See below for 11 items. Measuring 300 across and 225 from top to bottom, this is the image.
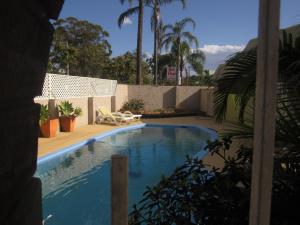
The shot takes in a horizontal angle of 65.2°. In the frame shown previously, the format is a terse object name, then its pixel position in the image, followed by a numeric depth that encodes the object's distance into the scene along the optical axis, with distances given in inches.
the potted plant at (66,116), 336.8
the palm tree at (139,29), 564.6
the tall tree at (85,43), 815.8
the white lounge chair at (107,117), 429.7
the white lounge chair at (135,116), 466.1
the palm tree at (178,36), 718.8
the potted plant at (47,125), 292.8
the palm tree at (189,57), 746.6
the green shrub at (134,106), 543.6
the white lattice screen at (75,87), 326.7
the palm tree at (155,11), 609.9
